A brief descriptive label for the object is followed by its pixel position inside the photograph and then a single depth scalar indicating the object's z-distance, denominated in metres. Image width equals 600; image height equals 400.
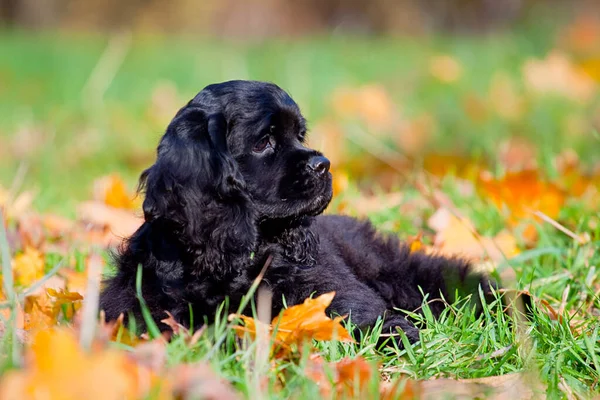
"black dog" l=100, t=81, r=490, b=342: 4.97
